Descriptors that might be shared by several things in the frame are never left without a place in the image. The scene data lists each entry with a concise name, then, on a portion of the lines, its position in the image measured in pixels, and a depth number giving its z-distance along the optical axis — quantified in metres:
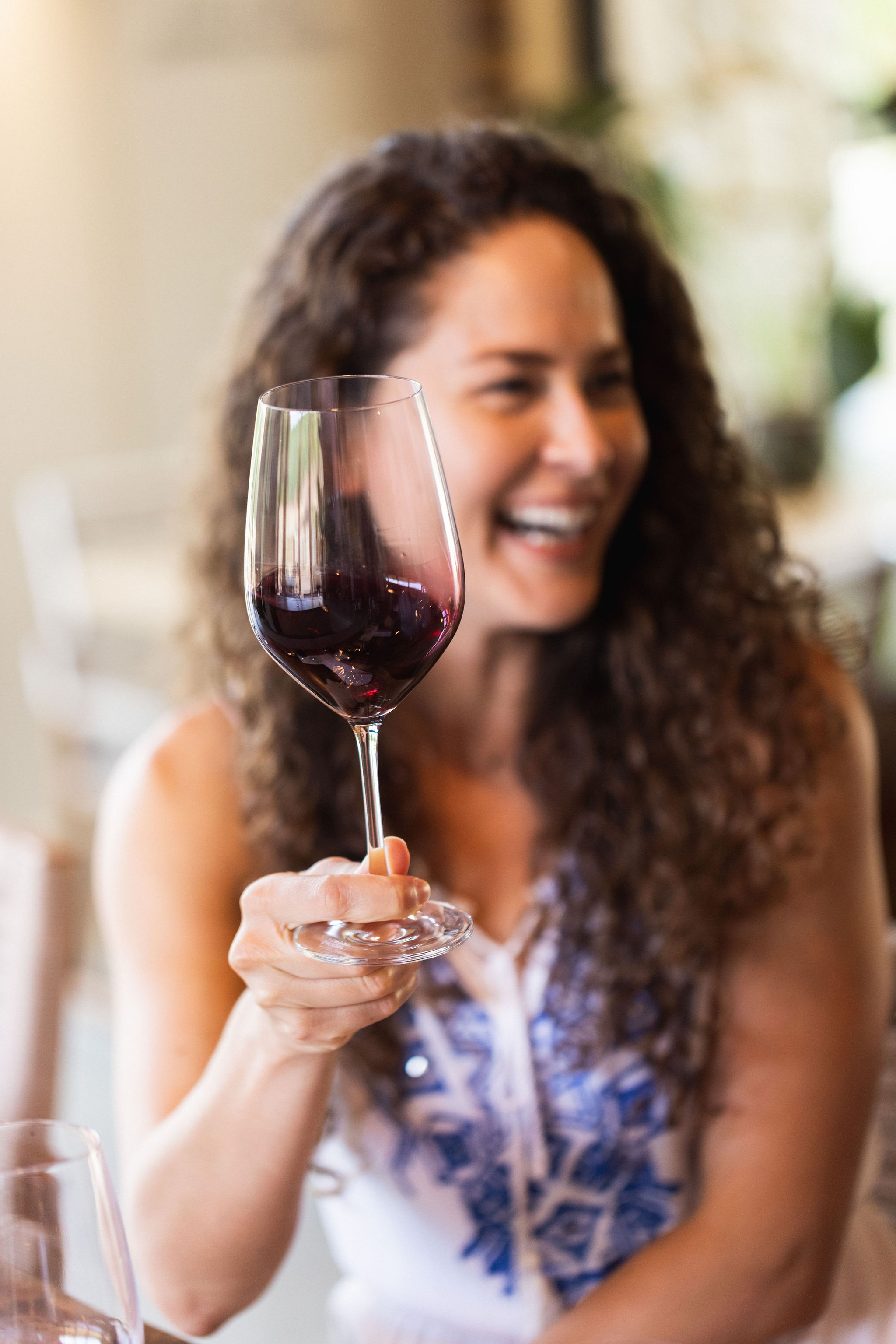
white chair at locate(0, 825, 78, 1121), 1.40
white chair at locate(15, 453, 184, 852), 3.61
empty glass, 0.65
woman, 1.21
